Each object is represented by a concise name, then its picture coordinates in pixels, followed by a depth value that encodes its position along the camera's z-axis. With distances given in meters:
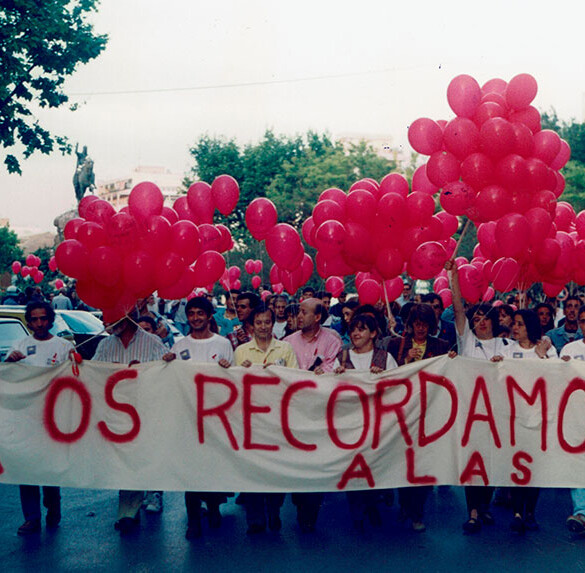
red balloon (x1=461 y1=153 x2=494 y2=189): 7.38
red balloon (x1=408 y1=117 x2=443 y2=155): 7.65
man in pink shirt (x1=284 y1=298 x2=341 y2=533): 6.98
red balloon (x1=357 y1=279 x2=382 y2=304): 9.18
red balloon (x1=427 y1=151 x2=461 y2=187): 7.59
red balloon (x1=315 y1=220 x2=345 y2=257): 7.69
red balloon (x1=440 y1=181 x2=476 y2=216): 7.52
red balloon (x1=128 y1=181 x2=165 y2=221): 6.96
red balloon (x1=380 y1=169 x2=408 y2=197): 8.05
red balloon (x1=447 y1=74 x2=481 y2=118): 7.49
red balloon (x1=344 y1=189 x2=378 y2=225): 7.79
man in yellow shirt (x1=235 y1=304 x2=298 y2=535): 6.16
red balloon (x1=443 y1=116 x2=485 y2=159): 7.41
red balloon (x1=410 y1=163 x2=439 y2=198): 8.17
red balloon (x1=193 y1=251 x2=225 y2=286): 7.96
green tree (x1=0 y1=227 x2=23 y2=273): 56.53
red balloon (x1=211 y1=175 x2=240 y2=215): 8.36
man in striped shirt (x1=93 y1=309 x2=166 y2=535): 6.45
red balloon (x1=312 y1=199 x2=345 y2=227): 8.02
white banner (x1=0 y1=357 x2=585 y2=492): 5.82
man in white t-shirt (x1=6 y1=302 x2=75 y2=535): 6.04
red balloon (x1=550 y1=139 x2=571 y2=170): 8.08
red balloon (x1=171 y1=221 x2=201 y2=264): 6.99
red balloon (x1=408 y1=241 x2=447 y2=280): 7.50
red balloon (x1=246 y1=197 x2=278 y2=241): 8.15
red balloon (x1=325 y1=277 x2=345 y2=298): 12.32
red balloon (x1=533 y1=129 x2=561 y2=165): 7.63
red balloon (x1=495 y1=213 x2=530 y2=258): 7.43
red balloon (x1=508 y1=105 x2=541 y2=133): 7.64
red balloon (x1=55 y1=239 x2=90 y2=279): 6.54
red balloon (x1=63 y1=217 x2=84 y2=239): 6.87
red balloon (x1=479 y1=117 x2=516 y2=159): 7.22
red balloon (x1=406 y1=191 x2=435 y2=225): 7.84
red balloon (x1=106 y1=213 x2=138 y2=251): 6.63
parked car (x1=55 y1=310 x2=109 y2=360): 11.52
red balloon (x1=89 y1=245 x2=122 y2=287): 6.46
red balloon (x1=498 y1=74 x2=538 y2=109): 7.58
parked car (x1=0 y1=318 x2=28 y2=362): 9.20
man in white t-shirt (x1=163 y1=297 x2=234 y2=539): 5.97
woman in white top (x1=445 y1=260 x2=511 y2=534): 6.82
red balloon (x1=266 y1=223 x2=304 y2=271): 8.09
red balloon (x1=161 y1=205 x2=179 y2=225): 7.61
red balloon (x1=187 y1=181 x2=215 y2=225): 8.37
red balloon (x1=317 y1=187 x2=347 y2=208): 8.18
